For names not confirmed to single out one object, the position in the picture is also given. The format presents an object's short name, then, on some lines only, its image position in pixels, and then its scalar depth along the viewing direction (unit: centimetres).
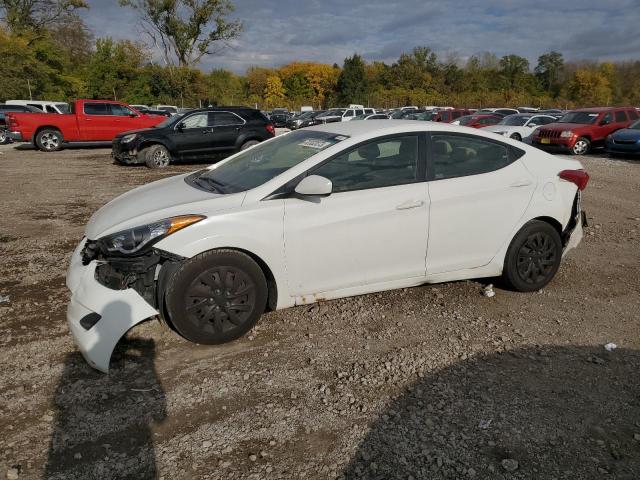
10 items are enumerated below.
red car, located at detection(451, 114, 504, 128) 2091
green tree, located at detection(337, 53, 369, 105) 6712
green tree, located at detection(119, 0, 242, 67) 4447
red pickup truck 1711
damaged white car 335
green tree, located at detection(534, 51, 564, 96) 6819
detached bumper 315
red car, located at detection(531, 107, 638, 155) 1678
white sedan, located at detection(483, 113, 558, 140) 1910
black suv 1316
